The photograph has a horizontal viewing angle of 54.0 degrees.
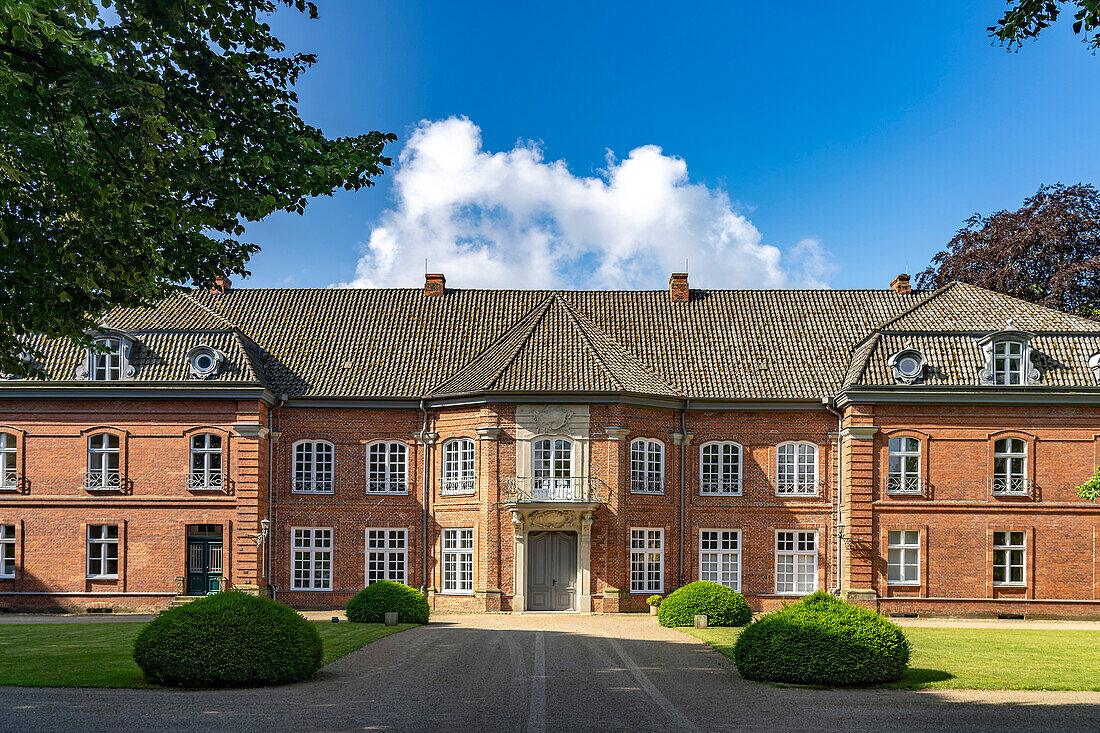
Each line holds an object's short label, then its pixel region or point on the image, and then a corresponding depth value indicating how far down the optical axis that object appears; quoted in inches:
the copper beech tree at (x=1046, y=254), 1670.8
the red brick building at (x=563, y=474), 1323.8
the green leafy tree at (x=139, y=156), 467.2
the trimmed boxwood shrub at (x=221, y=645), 599.8
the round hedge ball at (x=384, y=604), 1101.7
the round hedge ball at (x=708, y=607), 1106.1
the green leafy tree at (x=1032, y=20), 427.5
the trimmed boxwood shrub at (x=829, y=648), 639.8
